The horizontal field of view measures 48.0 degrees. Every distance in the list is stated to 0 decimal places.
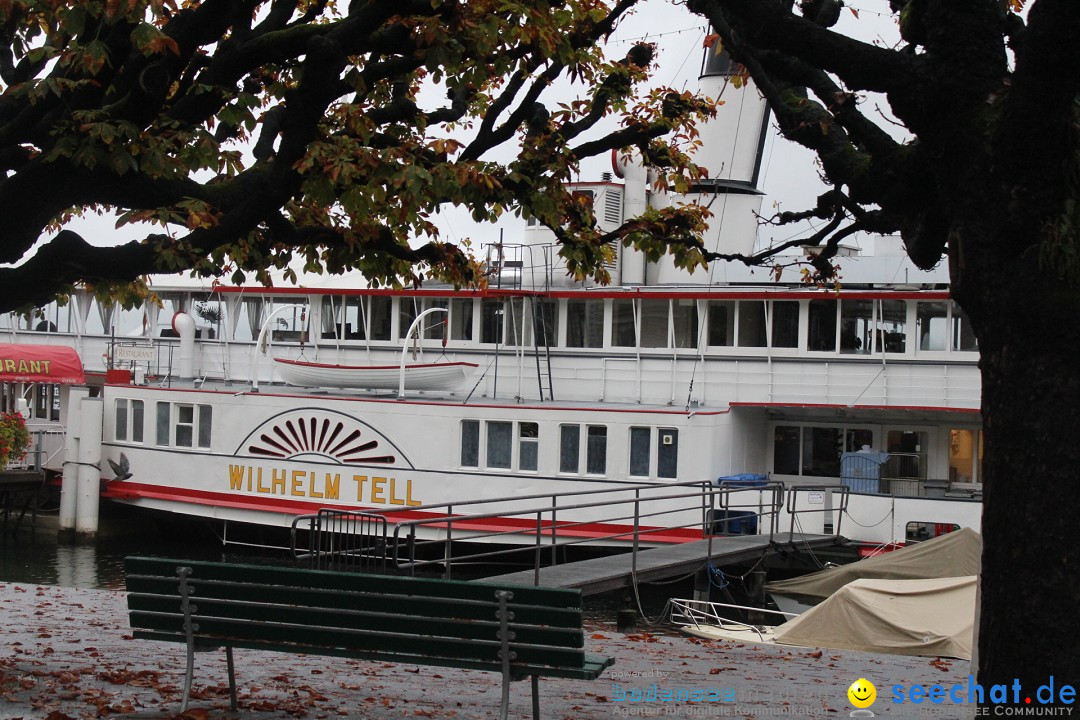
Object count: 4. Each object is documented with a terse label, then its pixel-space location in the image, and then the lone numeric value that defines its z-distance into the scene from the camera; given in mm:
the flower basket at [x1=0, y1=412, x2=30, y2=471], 25812
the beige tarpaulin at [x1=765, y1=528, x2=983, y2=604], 16094
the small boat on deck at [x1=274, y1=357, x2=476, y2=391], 23703
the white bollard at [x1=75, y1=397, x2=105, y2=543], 26547
